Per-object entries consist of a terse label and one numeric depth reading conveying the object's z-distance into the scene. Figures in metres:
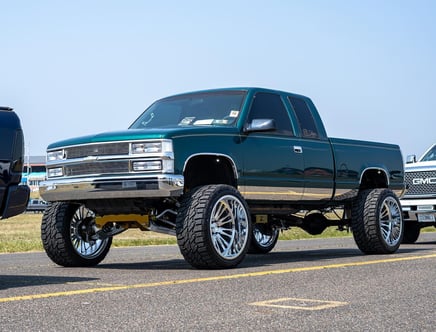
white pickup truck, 15.08
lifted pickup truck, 8.59
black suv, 6.74
